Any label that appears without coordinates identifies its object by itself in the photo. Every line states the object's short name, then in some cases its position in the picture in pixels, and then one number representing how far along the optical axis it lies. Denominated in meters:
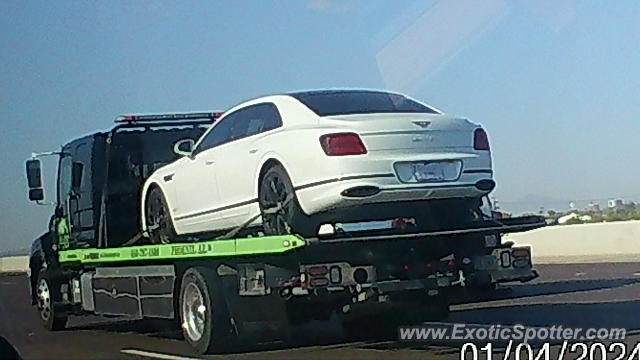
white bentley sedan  10.79
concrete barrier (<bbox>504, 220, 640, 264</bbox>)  30.45
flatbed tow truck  11.30
